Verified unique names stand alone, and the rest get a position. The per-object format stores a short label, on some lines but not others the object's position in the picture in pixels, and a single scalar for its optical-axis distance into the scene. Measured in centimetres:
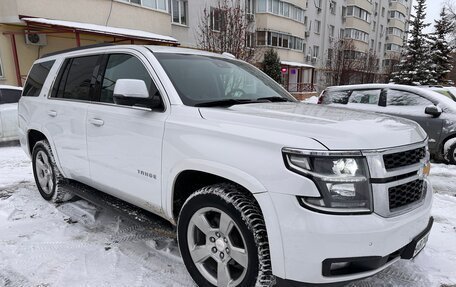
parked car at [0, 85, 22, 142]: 822
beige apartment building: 1252
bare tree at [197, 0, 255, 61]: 1548
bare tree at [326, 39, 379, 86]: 2945
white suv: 199
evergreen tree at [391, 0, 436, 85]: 3056
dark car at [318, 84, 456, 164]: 712
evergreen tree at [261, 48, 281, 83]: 2319
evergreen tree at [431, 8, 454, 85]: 3078
